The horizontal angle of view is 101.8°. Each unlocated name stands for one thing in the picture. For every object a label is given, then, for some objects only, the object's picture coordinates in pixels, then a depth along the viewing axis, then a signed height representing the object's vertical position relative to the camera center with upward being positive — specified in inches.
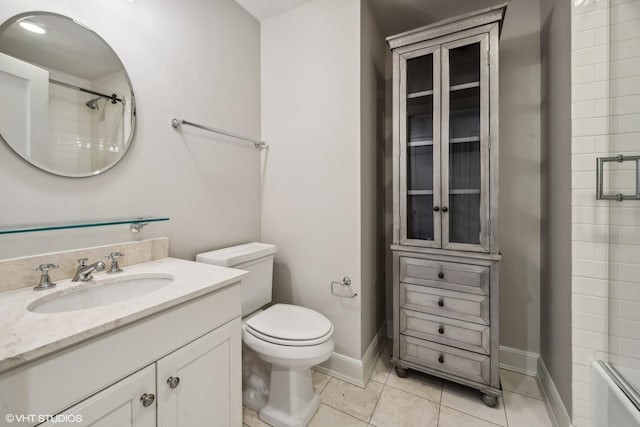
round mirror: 35.9 +18.1
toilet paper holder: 64.7 -18.8
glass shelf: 34.7 -2.0
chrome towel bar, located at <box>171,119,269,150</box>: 54.7 +19.4
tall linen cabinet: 56.0 +2.4
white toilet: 48.7 -24.9
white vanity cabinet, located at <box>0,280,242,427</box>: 22.7 -17.5
